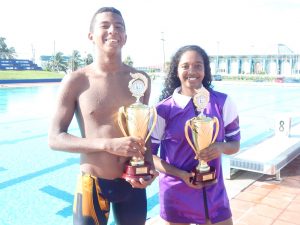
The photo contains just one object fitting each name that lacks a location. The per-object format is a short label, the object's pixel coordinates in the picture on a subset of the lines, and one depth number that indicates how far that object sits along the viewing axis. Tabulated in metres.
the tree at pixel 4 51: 50.25
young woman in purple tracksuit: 1.56
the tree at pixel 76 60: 44.55
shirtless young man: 1.44
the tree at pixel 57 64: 44.98
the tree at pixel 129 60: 45.59
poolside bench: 3.56
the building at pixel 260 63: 37.04
